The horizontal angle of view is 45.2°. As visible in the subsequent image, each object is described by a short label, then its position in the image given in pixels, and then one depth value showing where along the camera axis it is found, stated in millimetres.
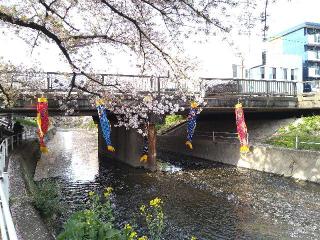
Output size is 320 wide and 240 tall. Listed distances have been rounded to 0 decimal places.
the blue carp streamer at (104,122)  20973
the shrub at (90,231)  6461
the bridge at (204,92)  19297
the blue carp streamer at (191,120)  23933
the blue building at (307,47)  54781
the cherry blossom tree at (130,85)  9062
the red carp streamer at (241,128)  24875
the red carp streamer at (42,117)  20484
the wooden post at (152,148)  25531
